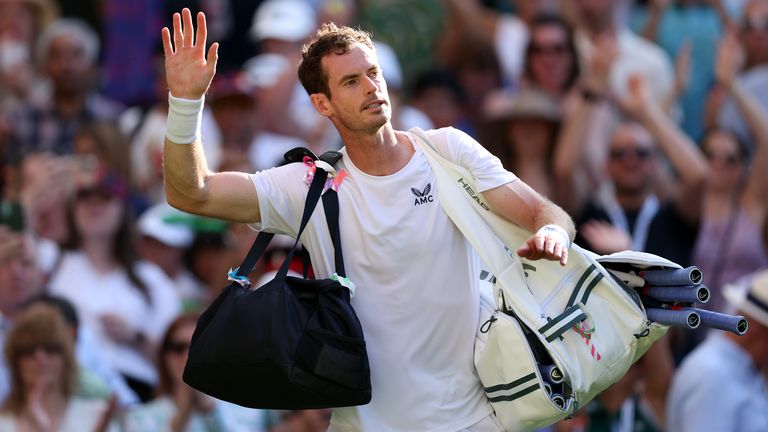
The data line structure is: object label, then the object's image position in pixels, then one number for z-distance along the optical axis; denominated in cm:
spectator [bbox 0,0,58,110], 2408
